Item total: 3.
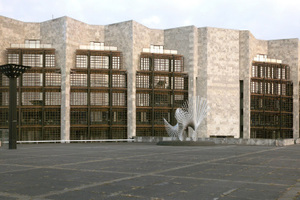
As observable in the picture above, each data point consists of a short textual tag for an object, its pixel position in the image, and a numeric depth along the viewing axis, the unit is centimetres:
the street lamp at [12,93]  3173
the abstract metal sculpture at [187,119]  3953
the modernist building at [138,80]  5200
